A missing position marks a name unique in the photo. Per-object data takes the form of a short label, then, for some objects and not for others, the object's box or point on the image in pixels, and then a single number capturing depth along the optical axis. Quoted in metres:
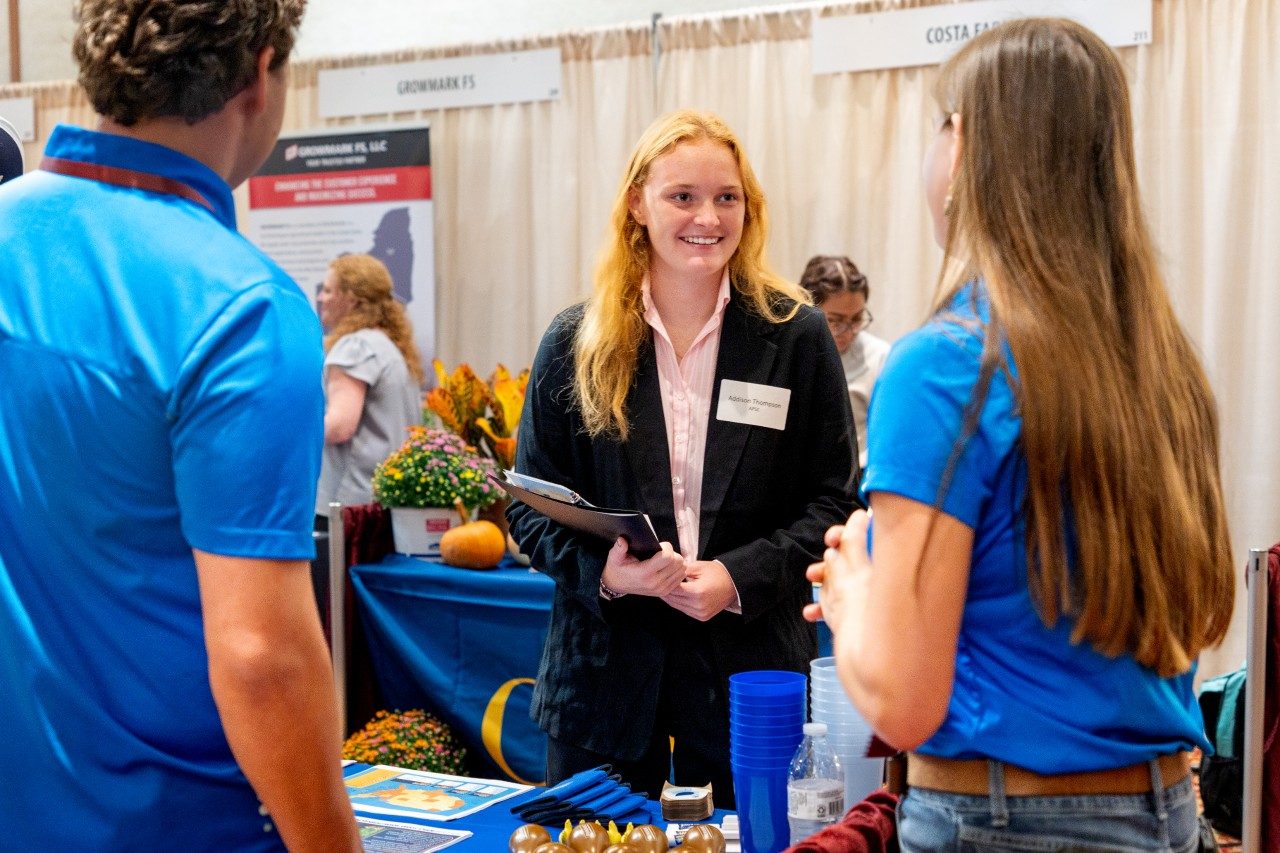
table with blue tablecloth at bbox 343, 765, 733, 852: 1.81
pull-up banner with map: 6.18
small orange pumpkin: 3.92
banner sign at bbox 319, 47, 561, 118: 6.02
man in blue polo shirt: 1.01
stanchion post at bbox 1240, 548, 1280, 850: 2.98
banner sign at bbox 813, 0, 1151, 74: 4.94
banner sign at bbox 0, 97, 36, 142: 6.98
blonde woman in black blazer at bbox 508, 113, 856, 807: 2.17
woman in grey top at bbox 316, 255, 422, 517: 4.69
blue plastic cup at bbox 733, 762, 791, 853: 1.66
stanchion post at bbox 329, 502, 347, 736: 4.05
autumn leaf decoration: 4.10
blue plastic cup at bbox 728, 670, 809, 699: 1.66
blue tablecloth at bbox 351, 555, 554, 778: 3.87
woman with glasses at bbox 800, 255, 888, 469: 4.53
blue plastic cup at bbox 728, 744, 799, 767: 1.66
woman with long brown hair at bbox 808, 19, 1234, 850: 1.12
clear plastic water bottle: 1.59
